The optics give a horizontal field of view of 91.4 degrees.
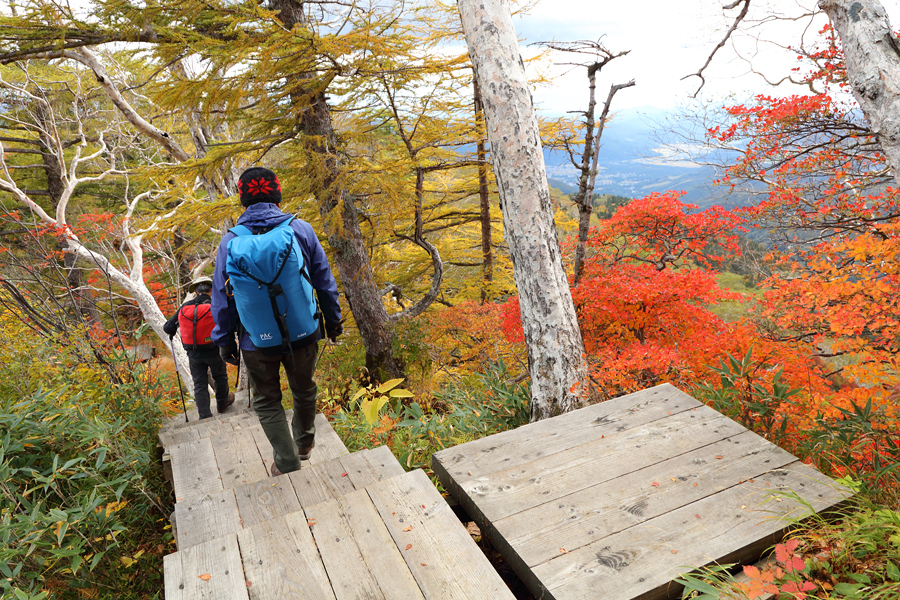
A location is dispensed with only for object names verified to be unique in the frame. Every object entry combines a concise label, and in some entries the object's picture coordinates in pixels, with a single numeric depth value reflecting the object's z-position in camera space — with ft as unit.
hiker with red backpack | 13.64
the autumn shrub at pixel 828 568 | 4.99
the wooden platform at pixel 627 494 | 5.73
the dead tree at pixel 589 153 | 16.26
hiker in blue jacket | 8.81
